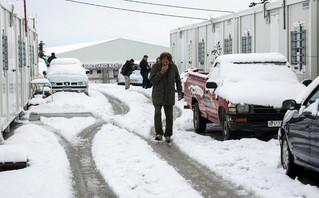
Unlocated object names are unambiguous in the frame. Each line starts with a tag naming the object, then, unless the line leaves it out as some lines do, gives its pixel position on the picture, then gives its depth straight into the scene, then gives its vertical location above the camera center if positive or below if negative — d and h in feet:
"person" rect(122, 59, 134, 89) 94.73 +0.33
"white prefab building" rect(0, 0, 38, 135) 37.80 +0.69
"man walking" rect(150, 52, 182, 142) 40.19 -1.21
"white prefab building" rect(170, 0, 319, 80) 57.57 +4.56
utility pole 59.88 +5.30
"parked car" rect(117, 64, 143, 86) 105.40 -1.10
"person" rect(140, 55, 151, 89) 91.18 +0.45
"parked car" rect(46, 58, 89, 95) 79.97 -0.86
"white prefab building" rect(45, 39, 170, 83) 225.58 +7.90
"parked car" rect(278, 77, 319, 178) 23.56 -2.72
